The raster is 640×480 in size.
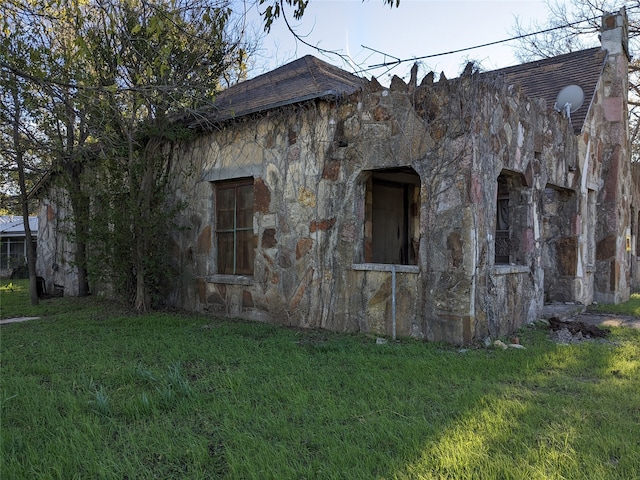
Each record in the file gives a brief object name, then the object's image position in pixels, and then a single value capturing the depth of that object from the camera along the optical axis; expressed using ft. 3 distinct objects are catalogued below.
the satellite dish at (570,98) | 32.22
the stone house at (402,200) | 19.86
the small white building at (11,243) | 75.31
